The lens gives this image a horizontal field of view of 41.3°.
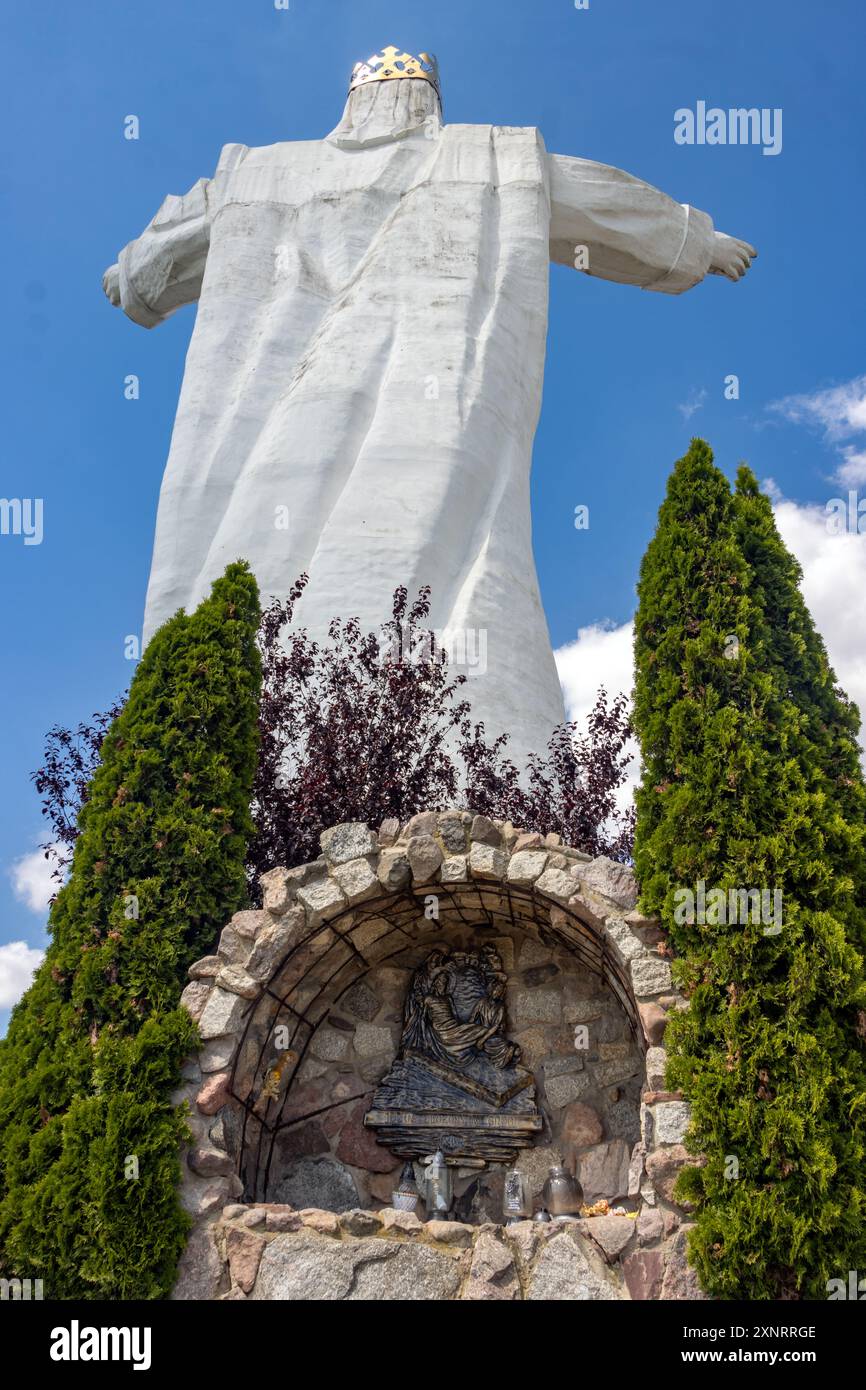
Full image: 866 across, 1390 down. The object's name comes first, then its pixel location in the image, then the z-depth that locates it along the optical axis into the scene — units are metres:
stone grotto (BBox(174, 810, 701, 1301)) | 4.38
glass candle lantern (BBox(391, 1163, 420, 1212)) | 5.24
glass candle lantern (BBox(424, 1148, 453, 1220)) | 5.32
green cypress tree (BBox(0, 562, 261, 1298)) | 4.50
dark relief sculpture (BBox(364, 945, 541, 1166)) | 5.61
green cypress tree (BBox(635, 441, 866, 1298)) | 4.10
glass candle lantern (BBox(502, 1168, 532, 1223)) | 5.29
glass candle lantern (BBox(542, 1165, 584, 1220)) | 5.16
